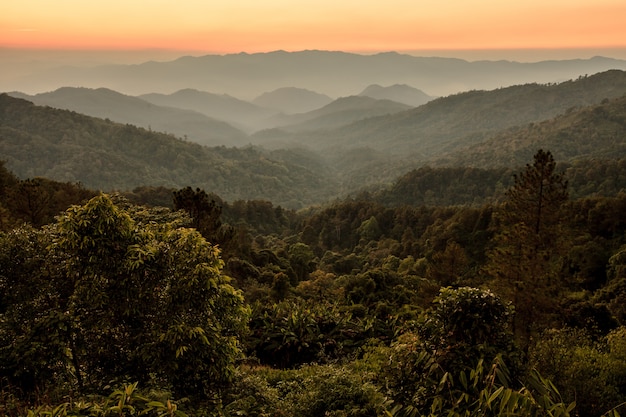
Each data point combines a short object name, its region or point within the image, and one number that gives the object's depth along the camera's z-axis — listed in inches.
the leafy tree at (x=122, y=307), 284.2
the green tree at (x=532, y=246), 660.1
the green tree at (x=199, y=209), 809.5
